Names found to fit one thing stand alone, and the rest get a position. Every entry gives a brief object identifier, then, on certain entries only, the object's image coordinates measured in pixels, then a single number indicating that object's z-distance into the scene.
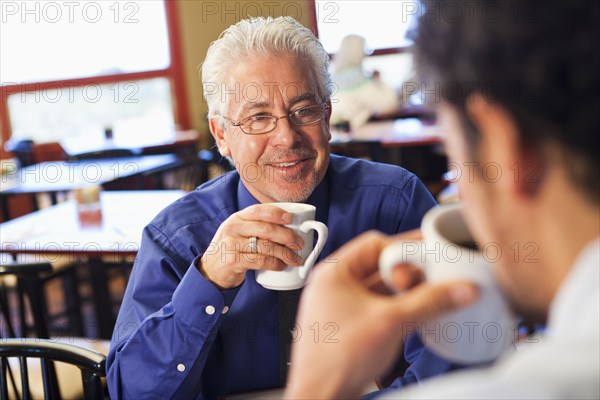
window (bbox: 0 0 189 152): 7.30
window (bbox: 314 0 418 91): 6.50
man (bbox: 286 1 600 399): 0.51
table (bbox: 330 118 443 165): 4.48
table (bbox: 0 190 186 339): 2.68
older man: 1.48
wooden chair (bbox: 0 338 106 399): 1.42
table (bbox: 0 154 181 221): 4.10
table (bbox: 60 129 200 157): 5.82
